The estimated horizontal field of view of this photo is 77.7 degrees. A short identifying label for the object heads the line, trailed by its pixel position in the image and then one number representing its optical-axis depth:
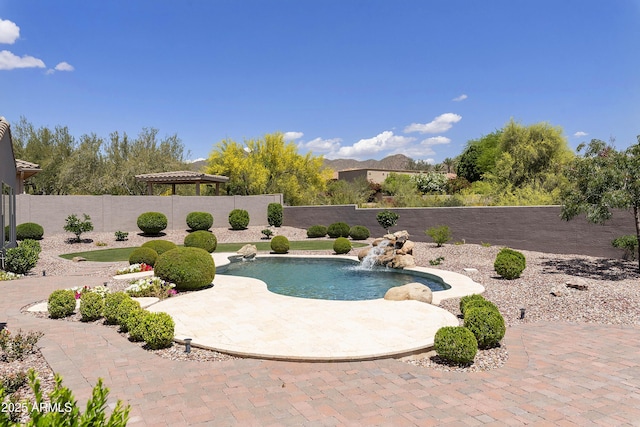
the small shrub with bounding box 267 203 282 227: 30.61
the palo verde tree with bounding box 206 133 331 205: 37.31
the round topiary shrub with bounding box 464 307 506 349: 6.48
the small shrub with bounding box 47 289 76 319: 8.34
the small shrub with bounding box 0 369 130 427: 2.20
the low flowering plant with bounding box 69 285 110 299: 9.33
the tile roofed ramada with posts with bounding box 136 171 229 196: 29.66
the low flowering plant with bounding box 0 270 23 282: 12.65
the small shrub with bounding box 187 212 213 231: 27.34
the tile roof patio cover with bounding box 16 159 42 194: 20.28
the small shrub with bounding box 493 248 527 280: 12.27
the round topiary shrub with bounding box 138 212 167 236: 25.23
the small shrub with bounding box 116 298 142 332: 7.45
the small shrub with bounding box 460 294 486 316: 8.03
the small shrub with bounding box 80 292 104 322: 8.16
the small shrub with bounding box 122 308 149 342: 6.76
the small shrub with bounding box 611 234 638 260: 14.36
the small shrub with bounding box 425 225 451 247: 19.89
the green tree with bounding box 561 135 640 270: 11.45
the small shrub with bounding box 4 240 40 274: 13.30
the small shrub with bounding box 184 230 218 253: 18.75
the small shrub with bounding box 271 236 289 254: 20.16
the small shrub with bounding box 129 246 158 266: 14.81
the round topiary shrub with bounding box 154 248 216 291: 10.81
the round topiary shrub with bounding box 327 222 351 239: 26.67
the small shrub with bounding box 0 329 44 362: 5.93
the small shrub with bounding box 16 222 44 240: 21.44
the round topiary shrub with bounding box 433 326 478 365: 5.83
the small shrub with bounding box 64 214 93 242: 22.20
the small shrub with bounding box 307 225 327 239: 27.45
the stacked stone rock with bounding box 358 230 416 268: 16.20
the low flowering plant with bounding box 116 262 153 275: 13.67
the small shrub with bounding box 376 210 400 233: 24.34
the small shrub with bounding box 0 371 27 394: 4.76
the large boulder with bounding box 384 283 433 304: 9.80
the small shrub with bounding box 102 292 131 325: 7.85
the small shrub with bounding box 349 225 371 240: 25.75
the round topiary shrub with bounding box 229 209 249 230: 28.98
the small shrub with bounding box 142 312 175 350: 6.46
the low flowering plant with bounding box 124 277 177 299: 10.44
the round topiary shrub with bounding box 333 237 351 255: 19.86
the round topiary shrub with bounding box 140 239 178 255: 15.97
